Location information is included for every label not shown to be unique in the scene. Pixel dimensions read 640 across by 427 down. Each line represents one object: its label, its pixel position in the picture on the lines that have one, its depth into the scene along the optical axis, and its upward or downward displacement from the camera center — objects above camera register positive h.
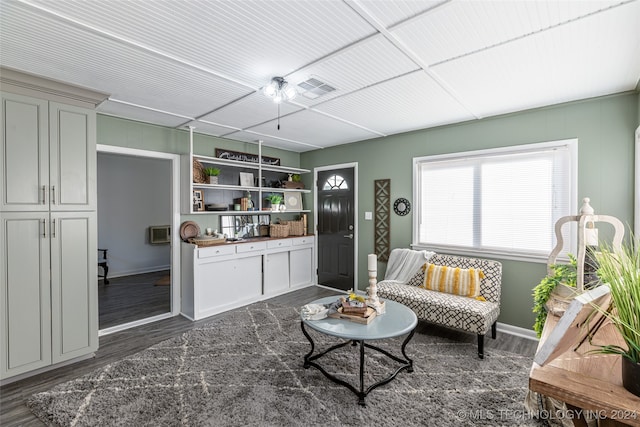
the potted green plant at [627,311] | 0.90 -0.31
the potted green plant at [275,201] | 4.87 +0.18
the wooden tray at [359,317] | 2.30 -0.83
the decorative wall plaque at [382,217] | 4.36 -0.08
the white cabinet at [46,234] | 2.35 -0.19
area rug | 1.96 -1.36
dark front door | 4.86 -0.27
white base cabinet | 3.80 -0.89
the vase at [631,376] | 0.89 -0.51
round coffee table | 2.11 -0.87
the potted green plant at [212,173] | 4.11 +0.54
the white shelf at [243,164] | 4.03 +0.73
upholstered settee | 2.83 -0.91
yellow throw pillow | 3.19 -0.76
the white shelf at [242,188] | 4.00 +0.36
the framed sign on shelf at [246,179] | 4.63 +0.52
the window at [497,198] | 3.07 +0.16
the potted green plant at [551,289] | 2.14 -0.57
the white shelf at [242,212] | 4.00 +0.00
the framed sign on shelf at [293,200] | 5.21 +0.21
